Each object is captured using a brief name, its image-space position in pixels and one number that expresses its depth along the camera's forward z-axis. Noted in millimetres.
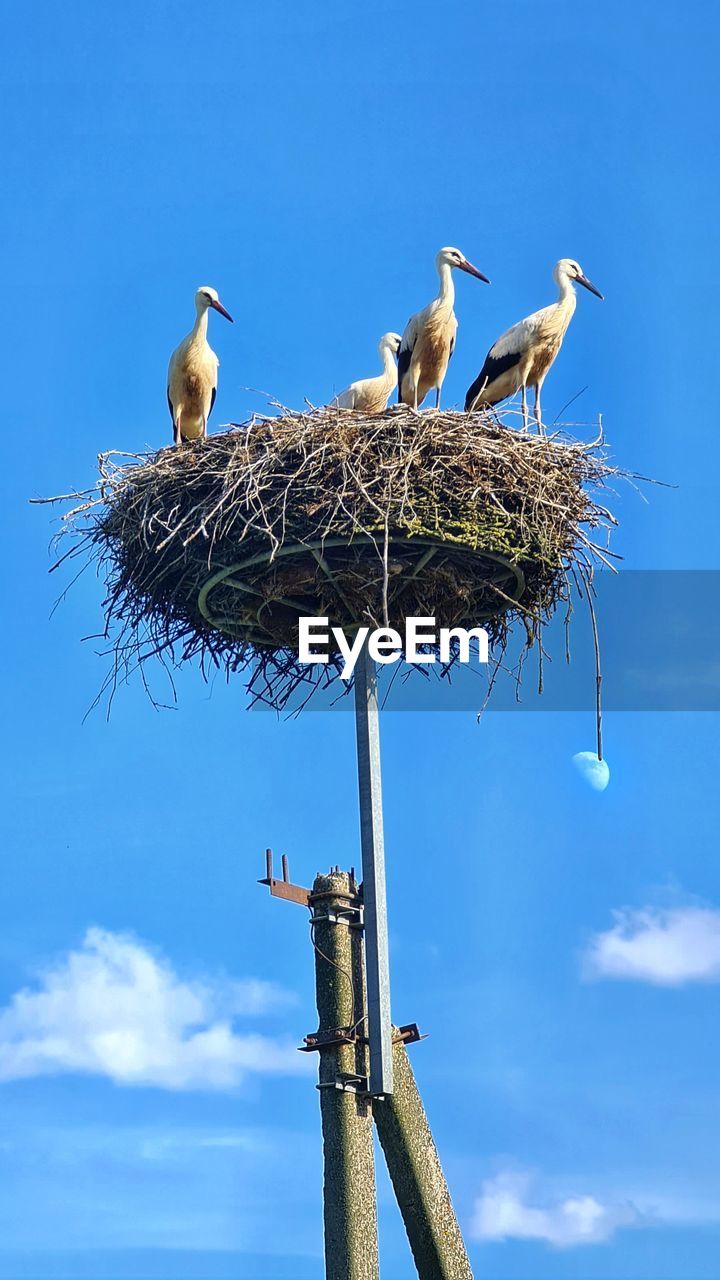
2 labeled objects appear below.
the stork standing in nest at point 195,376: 11164
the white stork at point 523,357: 10906
